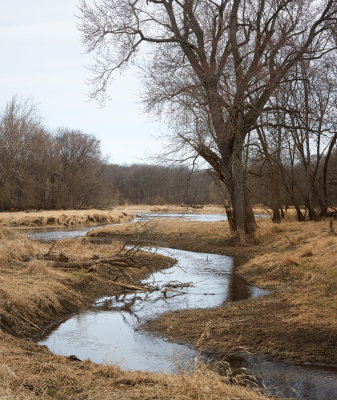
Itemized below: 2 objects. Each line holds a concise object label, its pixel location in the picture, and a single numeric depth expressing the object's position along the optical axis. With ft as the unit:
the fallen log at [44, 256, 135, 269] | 43.98
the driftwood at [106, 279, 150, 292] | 42.13
